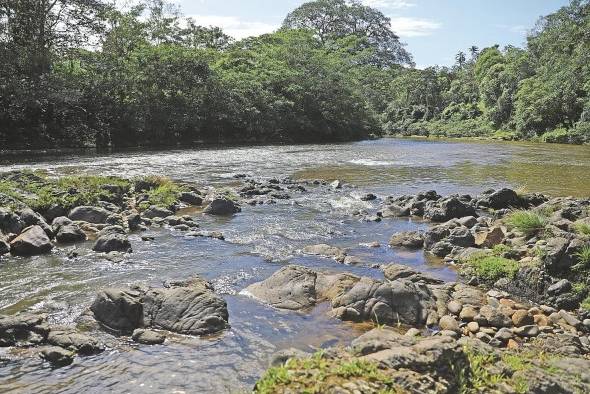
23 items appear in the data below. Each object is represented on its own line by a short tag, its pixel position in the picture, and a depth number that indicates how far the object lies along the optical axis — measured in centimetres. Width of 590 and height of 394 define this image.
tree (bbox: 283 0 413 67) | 11431
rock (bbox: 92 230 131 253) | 1157
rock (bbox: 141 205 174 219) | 1558
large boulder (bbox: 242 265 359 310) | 876
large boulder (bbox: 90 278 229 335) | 753
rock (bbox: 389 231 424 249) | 1276
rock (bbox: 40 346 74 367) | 645
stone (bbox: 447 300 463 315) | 830
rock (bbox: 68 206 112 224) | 1438
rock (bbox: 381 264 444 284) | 986
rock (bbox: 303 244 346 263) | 1169
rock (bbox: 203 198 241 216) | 1655
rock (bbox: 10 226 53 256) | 1128
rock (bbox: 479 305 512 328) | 781
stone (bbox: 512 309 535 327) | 786
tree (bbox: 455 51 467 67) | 11358
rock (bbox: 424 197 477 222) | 1591
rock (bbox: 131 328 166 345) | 712
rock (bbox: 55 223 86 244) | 1244
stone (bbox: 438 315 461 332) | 769
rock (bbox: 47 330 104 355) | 677
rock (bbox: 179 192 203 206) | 1836
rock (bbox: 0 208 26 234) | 1232
